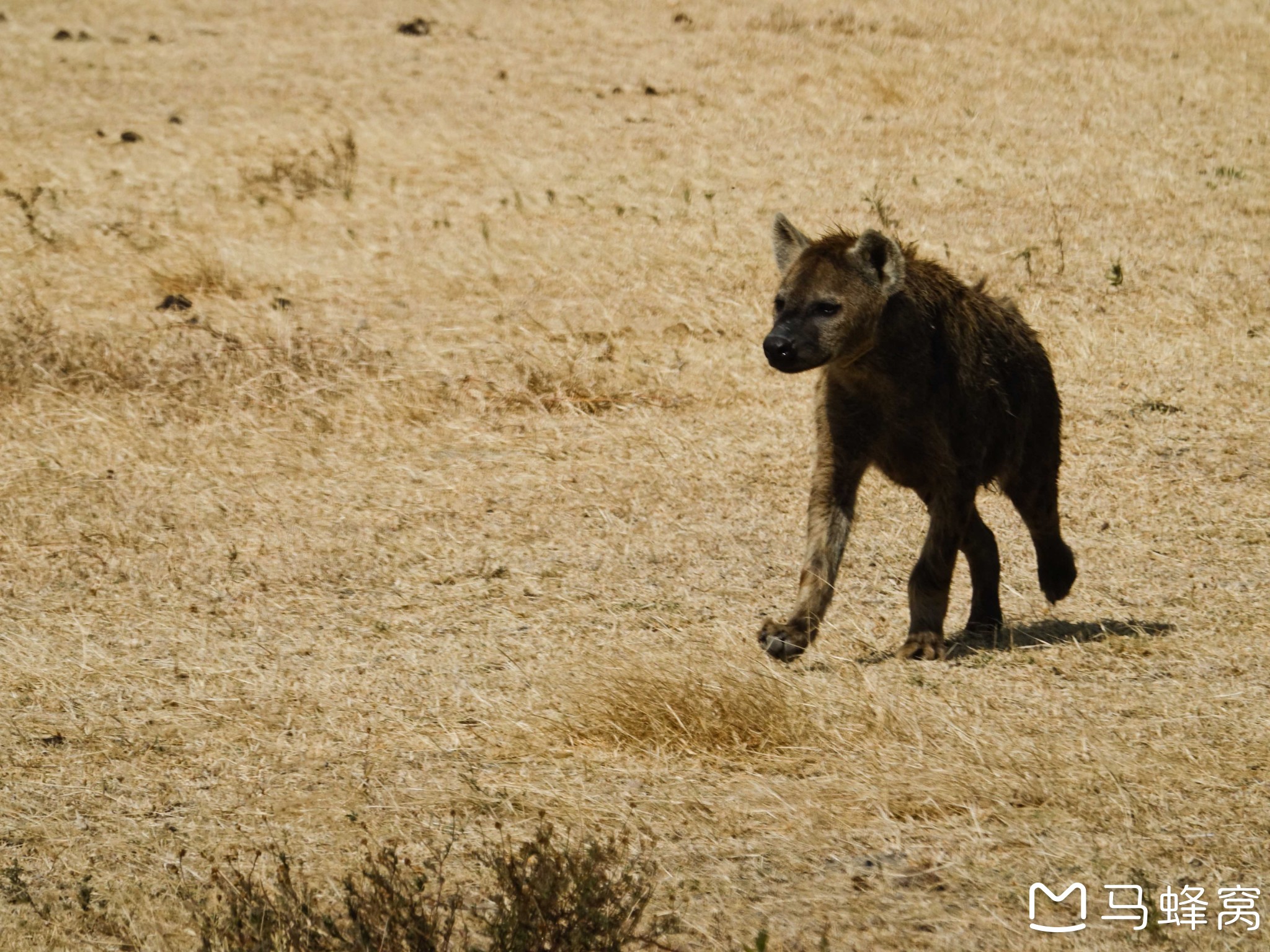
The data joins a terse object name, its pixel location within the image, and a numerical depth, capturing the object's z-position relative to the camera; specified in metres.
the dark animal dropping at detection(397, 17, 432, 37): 36.50
